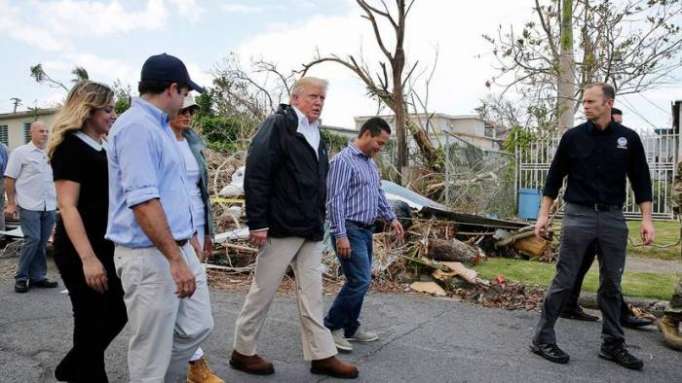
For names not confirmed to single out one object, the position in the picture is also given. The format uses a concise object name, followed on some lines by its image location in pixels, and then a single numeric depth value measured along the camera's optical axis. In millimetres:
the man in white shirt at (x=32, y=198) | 6613
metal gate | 13438
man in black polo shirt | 4340
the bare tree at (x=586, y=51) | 14438
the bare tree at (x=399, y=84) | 12609
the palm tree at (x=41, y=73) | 28281
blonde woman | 3225
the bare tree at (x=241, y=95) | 14781
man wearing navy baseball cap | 2520
